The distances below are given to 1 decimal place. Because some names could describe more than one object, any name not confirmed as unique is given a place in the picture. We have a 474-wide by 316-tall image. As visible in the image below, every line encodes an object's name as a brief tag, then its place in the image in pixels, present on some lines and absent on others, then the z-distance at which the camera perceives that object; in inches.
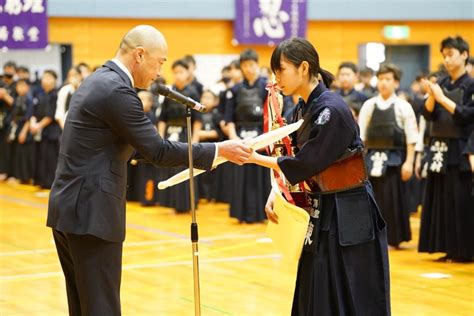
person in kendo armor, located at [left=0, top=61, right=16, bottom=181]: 658.2
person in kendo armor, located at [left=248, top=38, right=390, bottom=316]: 179.2
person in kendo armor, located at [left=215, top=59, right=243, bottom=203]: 453.1
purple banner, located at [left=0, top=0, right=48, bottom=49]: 558.3
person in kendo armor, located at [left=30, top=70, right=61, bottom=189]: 601.6
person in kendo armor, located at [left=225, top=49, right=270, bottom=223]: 432.8
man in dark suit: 164.7
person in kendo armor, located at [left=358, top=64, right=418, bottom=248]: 359.6
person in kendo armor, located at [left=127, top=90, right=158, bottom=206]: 518.6
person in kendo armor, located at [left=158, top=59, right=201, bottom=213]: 461.7
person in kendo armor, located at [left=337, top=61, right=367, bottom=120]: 418.0
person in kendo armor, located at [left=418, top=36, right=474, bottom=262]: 319.3
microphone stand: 170.1
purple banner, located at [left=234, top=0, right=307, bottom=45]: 730.8
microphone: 171.9
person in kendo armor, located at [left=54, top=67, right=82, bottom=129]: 547.4
